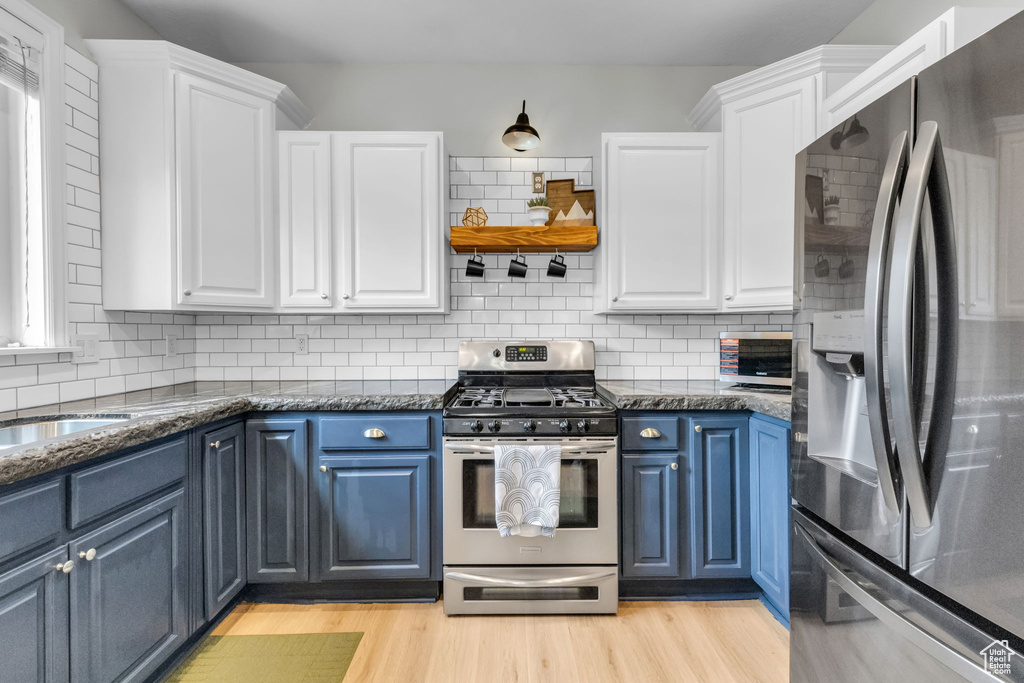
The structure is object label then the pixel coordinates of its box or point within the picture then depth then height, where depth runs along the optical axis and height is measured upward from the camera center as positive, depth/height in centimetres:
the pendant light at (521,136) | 243 +100
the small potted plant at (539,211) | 259 +66
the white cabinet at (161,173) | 217 +73
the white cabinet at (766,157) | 219 +85
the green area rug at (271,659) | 173 -118
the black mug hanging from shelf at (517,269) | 268 +37
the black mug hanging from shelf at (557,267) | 272 +39
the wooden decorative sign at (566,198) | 276 +78
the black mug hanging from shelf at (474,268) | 269 +38
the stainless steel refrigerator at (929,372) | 76 -6
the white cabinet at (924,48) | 145 +90
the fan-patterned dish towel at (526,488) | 201 -61
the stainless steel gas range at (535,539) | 208 -78
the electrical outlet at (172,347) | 257 -5
